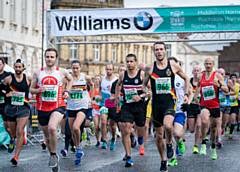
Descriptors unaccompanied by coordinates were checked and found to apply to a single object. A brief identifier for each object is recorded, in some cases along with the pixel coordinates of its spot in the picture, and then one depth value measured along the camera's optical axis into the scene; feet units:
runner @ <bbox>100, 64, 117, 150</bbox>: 61.00
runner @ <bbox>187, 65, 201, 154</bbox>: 55.26
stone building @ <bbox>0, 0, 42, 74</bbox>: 127.36
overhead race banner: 90.33
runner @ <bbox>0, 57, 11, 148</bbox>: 48.43
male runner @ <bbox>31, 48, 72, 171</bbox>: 41.45
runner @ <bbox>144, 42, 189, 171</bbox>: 40.88
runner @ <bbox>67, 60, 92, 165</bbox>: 46.73
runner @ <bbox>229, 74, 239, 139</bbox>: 75.07
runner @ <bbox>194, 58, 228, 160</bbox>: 50.29
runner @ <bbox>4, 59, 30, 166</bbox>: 46.71
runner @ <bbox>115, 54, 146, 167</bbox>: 45.83
